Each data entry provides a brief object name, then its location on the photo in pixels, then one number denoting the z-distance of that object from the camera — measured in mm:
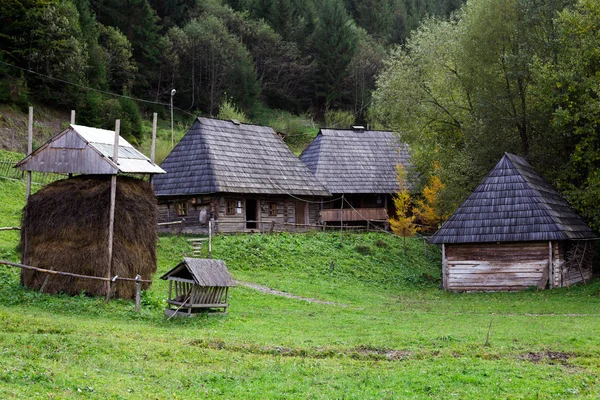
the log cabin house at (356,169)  43031
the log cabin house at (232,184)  35594
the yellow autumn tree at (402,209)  35994
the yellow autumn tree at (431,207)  36362
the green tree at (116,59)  60906
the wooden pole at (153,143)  22609
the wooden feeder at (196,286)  18922
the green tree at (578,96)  27984
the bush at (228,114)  55384
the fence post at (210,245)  28562
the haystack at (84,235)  20406
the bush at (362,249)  33500
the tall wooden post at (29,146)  21044
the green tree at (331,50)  79875
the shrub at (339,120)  72438
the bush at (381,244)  35062
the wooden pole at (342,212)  40138
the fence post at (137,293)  18938
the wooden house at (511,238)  26656
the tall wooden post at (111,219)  20234
